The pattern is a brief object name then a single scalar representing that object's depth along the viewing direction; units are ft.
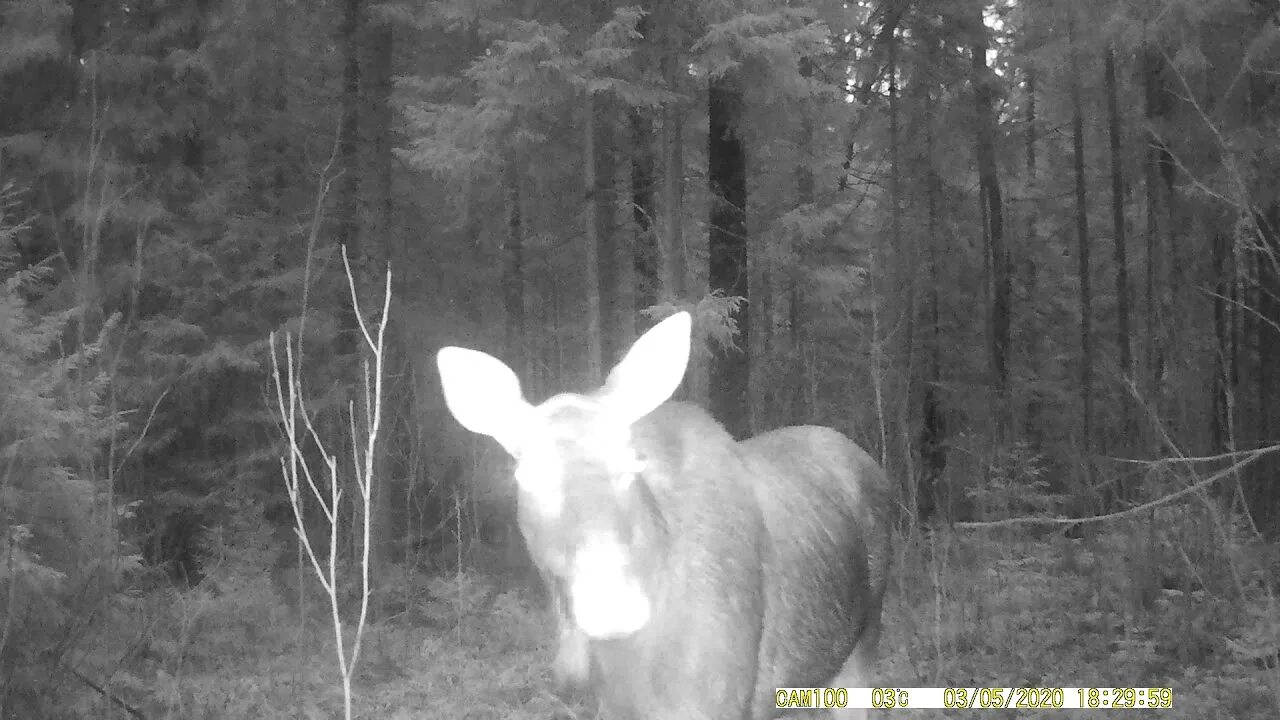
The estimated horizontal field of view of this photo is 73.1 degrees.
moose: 7.49
